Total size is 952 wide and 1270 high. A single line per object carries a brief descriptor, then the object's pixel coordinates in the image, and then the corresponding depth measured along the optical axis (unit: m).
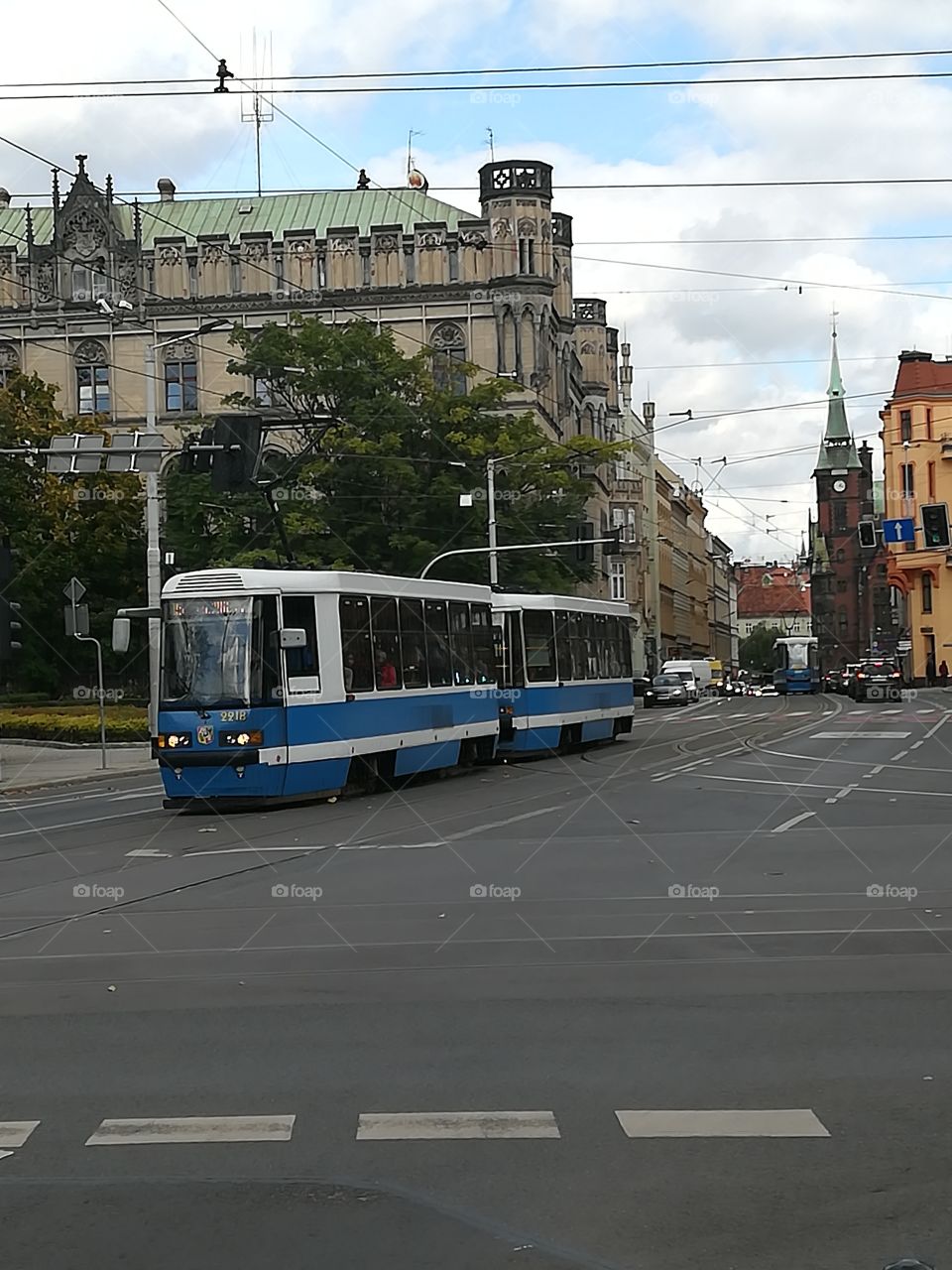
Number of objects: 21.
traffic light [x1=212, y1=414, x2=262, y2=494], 27.73
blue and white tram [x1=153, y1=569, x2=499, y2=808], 21.94
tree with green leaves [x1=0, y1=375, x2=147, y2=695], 53.69
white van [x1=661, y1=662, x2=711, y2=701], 83.49
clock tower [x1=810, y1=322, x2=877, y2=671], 166.75
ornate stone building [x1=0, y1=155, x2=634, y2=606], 78.38
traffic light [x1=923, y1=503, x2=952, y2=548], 45.84
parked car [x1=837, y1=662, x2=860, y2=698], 86.60
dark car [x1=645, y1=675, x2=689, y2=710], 77.12
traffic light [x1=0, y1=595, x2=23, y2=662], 27.78
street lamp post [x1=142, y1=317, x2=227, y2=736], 38.16
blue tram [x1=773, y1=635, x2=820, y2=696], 96.31
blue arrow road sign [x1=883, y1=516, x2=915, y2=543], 74.31
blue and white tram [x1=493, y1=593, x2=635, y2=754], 32.47
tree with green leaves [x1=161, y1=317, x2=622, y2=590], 53.03
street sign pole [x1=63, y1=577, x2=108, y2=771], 34.19
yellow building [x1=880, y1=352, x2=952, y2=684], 97.50
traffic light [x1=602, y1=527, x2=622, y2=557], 49.53
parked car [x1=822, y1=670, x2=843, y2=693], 103.82
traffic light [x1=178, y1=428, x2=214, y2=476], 28.19
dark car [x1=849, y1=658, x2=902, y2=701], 73.56
